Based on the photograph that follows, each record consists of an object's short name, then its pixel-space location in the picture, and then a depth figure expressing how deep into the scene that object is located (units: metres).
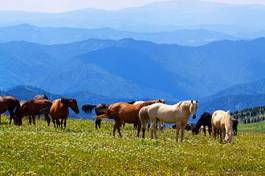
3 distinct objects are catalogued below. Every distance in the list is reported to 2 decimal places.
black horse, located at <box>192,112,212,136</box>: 56.91
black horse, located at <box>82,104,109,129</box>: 60.41
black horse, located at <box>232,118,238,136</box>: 63.82
